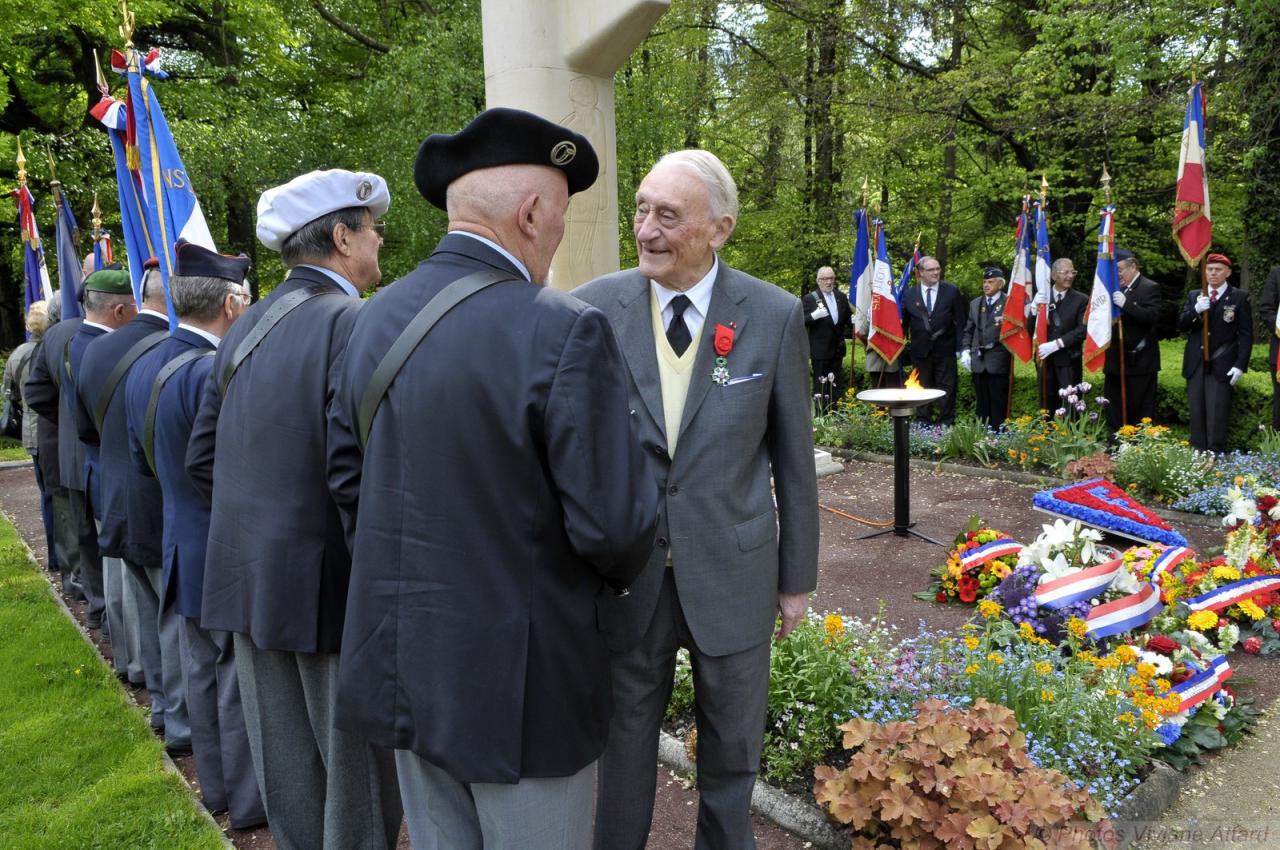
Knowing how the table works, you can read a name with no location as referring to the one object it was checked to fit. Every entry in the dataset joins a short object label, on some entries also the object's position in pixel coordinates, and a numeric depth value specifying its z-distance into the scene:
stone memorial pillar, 4.27
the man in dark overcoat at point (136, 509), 3.79
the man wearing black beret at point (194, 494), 3.18
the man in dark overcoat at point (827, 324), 11.76
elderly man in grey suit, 2.37
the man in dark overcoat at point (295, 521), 2.46
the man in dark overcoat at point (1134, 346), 9.16
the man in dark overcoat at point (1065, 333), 9.73
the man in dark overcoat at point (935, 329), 10.96
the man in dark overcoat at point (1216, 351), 8.64
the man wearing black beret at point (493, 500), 1.67
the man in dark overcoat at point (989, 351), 10.45
